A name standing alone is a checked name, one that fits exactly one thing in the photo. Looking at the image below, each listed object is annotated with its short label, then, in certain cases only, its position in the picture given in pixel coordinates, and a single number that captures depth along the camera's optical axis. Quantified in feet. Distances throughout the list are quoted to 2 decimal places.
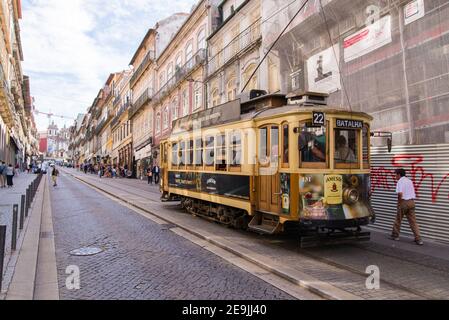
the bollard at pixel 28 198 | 41.05
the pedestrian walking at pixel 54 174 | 92.38
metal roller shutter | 28.58
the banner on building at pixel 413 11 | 30.30
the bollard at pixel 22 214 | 31.21
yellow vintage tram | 25.16
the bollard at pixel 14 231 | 24.17
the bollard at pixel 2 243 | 15.94
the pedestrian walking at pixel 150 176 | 103.19
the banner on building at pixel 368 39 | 33.63
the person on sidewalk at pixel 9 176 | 78.84
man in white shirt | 28.07
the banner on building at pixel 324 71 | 40.52
